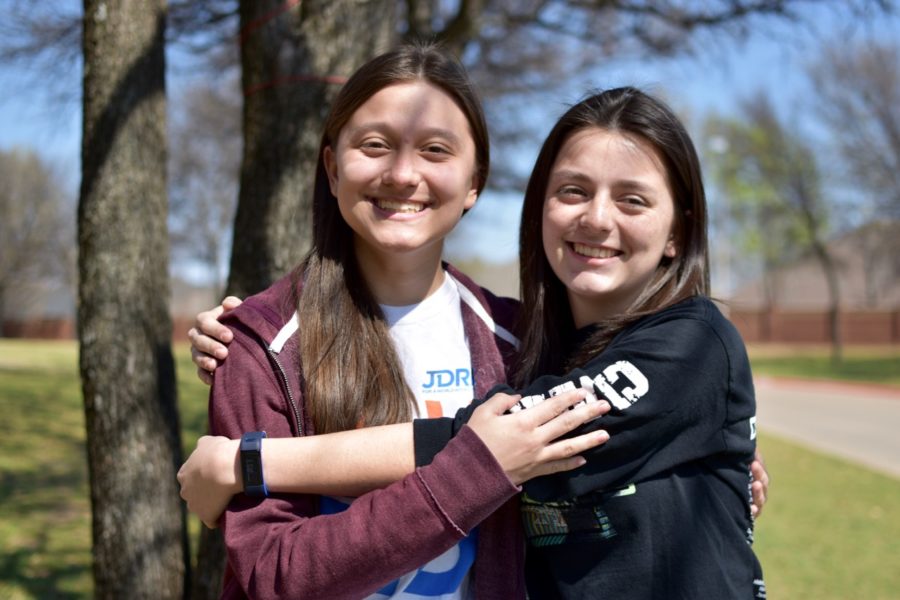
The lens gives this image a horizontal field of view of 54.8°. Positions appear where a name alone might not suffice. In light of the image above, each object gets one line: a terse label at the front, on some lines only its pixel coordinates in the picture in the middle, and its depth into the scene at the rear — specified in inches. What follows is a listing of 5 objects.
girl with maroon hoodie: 62.2
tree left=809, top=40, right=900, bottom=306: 1042.1
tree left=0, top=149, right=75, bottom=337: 1576.0
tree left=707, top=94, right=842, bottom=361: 1314.0
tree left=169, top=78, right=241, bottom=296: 770.8
